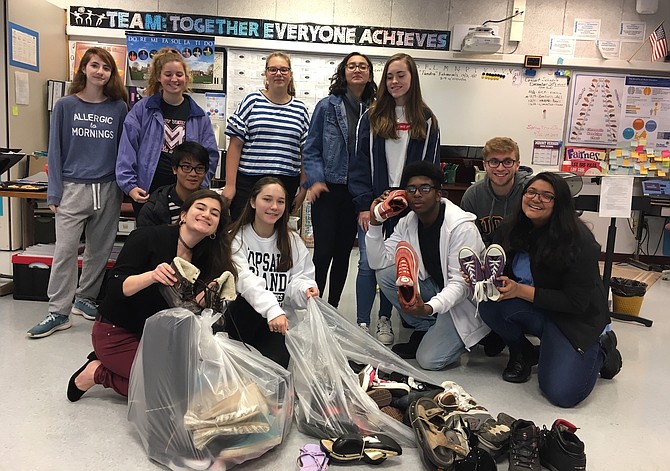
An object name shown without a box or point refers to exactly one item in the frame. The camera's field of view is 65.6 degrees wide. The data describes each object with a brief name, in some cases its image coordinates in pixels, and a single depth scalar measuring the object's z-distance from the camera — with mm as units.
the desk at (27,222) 4512
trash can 3579
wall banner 5117
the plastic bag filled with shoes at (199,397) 1621
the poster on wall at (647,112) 5406
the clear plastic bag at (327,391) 1849
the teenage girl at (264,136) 2758
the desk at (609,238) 3500
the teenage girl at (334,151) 2812
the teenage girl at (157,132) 2666
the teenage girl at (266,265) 2197
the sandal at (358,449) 1723
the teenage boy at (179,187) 2463
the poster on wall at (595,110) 5371
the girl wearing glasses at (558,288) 2209
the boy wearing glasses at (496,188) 2660
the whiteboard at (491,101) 5344
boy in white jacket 2439
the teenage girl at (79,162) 2727
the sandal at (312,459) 1653
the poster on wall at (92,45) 5090
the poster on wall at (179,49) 5059
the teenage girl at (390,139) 2680
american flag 5270
